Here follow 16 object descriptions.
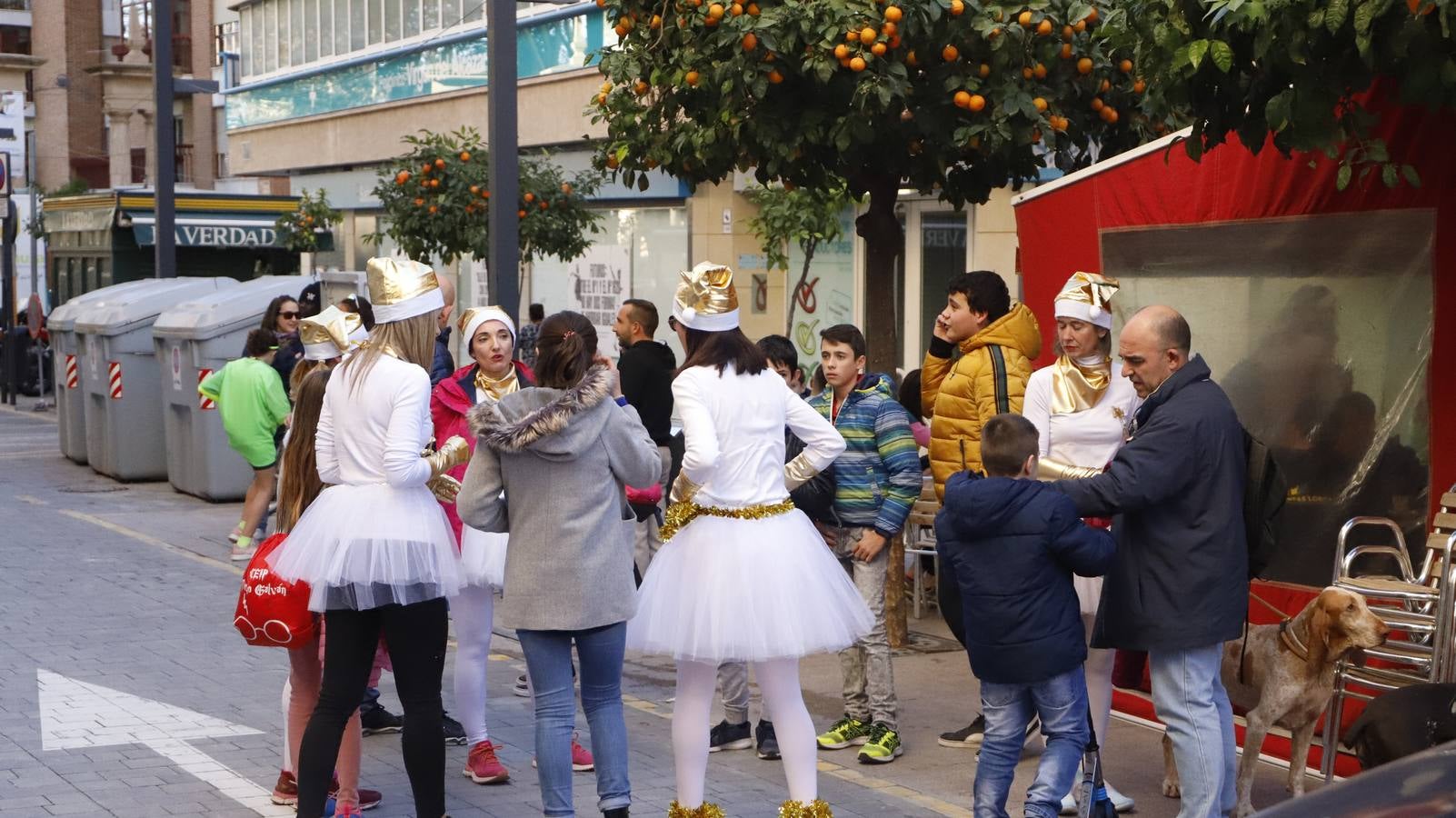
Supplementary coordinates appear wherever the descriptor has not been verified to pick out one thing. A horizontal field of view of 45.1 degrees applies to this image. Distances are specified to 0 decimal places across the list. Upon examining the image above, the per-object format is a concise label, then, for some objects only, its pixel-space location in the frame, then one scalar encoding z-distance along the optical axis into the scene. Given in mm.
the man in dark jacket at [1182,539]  5305
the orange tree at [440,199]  15883
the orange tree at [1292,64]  5355
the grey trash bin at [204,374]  15492
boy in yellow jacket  6848
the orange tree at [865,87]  8414
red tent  6578
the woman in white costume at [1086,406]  6250
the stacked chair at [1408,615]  5895
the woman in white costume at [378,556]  5492
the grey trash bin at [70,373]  18625
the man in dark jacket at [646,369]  7613
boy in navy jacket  5297
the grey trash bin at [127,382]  17016
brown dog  5836
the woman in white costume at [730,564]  5605
